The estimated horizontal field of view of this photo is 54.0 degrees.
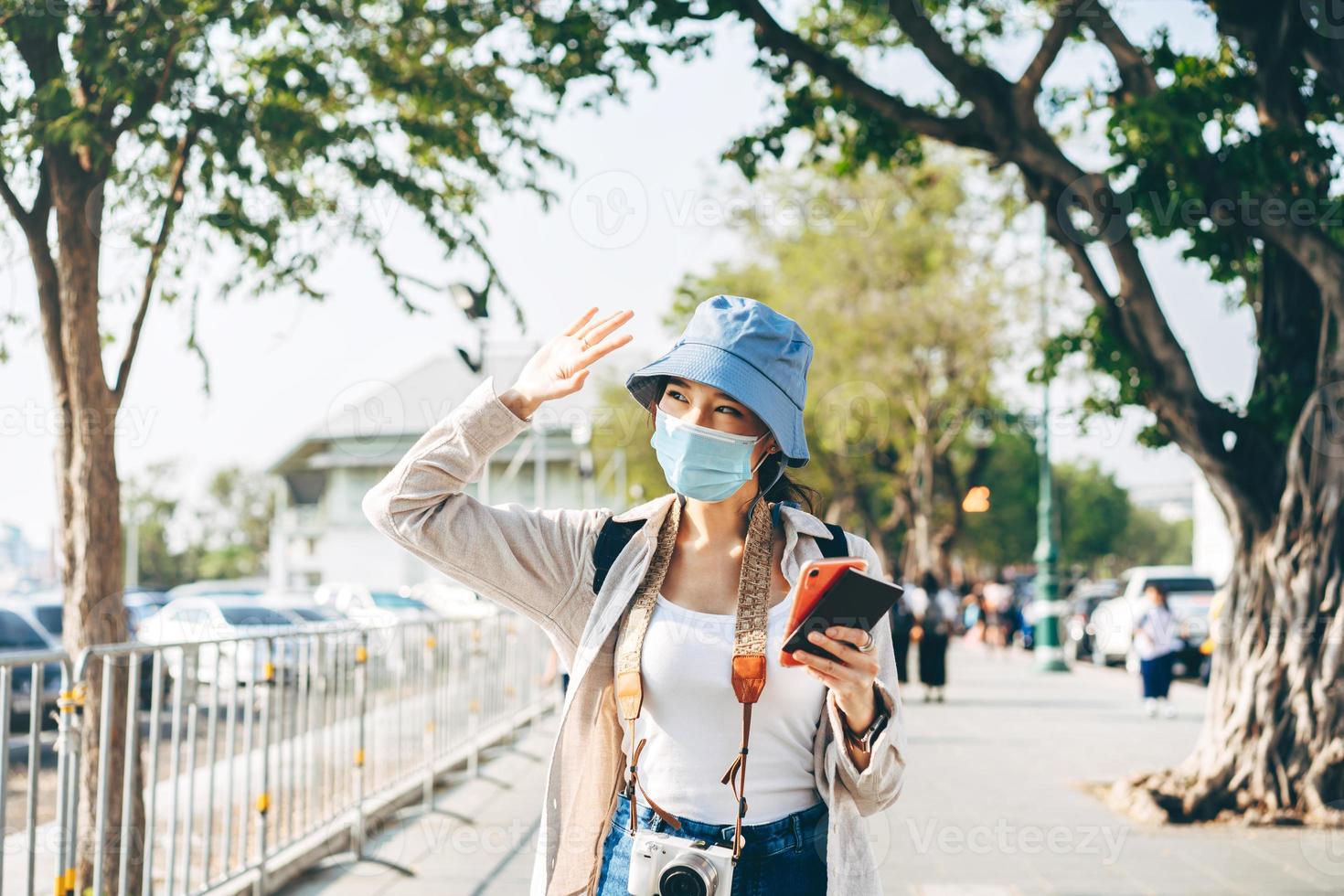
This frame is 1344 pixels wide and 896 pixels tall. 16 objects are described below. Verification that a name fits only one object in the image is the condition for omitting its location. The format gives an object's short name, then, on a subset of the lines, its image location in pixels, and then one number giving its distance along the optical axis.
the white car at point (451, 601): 26.04
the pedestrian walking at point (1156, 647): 14.37
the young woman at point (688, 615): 2.43
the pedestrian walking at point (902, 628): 15.76
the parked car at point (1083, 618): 27.42
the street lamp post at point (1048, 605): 22.20
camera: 2.34
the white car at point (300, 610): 22.35
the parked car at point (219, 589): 32.38
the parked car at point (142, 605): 23.49
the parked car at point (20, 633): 13.65
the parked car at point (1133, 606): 21.77
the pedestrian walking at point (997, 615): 31.00
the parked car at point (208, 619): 18.64
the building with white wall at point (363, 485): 49.09
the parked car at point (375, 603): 25.41
